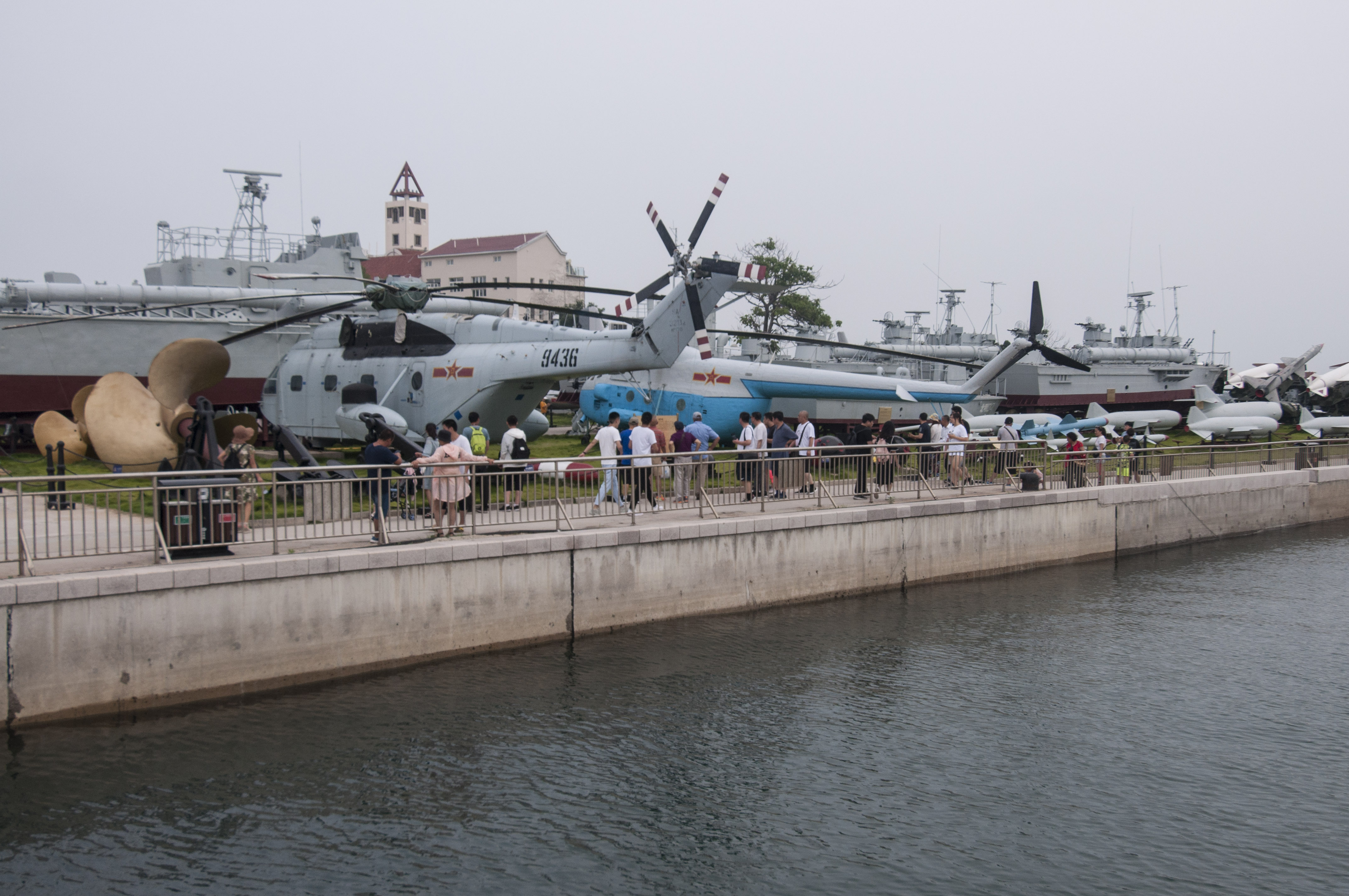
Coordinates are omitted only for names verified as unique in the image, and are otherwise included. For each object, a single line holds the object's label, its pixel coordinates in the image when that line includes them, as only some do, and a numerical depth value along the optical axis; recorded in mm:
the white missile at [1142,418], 41344
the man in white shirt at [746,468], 17348
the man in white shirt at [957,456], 20297
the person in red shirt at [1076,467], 22047
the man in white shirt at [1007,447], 21234
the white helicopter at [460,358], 22359
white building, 105938
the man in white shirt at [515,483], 14781
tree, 72500
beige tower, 120938
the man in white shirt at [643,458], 16062
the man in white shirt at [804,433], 20016
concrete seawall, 10836
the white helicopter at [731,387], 32375
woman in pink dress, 14117
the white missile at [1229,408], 44406
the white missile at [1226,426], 41594
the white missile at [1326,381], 53406
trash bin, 11930
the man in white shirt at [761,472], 17438
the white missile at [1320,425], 43781
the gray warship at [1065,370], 49656
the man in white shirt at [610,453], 16297
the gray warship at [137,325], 32281
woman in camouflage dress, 14570
